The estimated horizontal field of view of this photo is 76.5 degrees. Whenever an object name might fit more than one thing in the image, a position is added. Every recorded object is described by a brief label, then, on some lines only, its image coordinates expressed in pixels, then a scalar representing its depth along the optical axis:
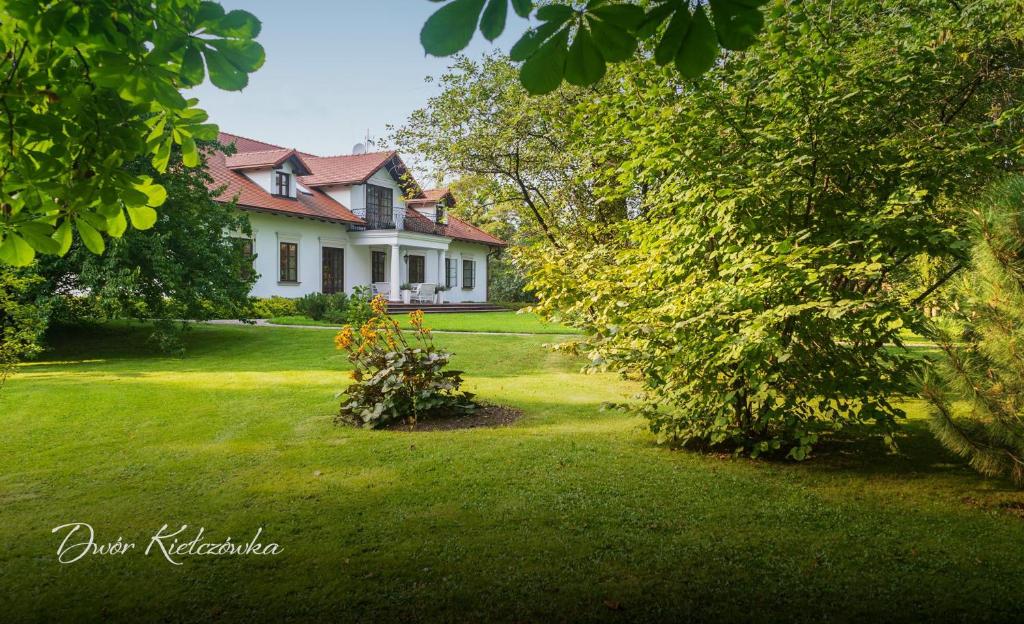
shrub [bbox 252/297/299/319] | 19.64
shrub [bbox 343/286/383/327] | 8.50
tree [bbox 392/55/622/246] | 11.45
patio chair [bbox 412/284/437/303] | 27.58
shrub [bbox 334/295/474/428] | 6.41
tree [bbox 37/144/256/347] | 11.72
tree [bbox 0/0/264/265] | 2.29
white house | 22.86
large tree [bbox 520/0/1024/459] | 4.21
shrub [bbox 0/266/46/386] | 5.02
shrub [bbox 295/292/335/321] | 19.97
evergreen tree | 3.46
